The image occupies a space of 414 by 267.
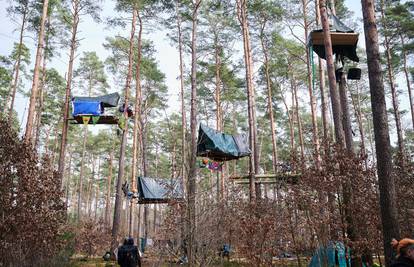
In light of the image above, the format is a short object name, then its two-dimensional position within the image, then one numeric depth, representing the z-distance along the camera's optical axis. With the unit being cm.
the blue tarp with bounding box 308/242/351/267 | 645
